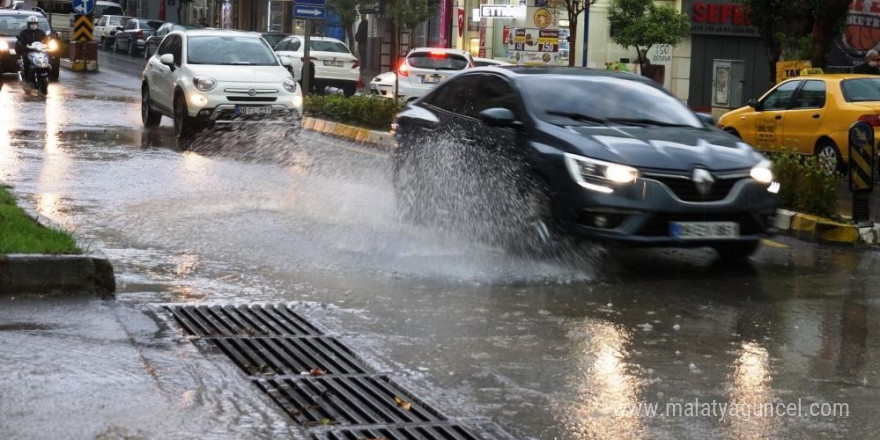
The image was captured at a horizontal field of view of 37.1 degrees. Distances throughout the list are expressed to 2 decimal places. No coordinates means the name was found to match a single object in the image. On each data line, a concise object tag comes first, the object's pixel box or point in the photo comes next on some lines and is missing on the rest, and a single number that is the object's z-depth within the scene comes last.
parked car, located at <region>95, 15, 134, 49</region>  61.19
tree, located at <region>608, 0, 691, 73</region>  34.62
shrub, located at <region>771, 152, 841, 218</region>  11.86
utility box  36.41
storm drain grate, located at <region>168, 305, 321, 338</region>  7.16
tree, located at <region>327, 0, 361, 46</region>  46.19
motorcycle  27.88
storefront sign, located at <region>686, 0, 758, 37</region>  37.09
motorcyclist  29.72
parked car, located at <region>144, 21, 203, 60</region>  49.02
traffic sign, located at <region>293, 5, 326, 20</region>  25.73
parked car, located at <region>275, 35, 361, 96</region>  34.28
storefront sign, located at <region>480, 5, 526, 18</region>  30.41
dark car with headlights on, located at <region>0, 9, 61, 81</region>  31.23
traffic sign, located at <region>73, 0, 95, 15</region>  36.41
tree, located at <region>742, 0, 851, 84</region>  21.83
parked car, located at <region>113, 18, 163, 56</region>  55.38
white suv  19.25
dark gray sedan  9.11
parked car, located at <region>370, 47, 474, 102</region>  27.64
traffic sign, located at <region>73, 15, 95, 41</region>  37.44
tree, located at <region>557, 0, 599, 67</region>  28.62
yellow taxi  16.94
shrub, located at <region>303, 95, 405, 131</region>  21.89
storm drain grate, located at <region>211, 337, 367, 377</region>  6.42
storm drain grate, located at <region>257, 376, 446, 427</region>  5.58
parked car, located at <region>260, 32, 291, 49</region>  39.19
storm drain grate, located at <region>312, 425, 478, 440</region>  5.31
